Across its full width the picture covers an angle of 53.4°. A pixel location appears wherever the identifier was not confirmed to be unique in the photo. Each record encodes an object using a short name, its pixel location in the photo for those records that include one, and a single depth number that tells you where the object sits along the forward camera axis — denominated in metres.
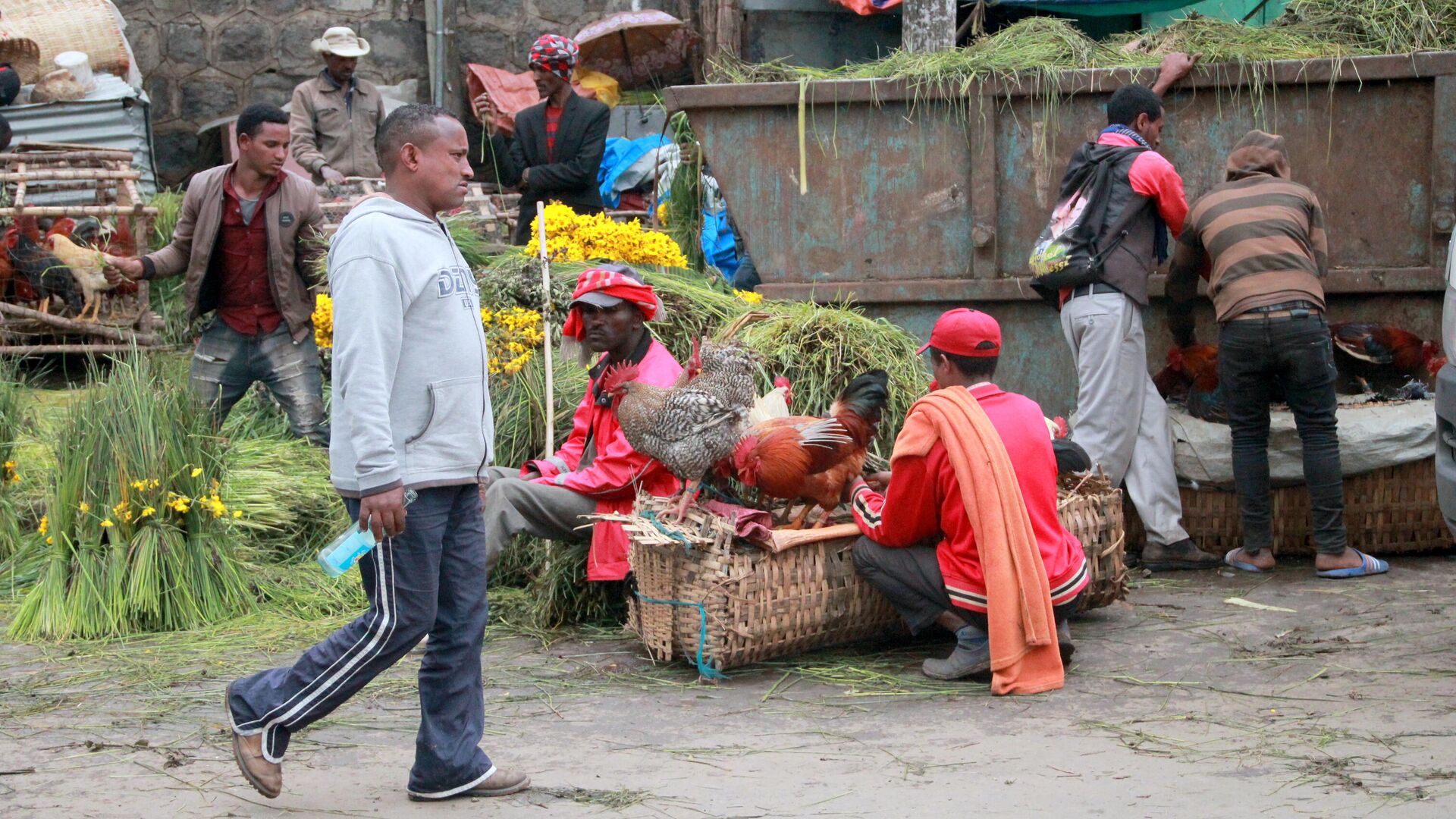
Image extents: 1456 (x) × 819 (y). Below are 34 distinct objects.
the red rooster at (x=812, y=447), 5.12
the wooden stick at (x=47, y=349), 8.34
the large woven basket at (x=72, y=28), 10.90
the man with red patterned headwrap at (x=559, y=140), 8.68
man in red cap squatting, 4.75
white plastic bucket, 10.74
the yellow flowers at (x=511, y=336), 6.41
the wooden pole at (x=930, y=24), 8.51
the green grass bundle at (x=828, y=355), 6.22
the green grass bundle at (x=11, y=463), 6.48
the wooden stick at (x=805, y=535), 4.98
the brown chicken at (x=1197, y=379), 6.83
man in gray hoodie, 3.54
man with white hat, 9.85
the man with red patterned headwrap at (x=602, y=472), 5.36
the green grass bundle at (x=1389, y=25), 6.92
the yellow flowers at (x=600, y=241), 6.97
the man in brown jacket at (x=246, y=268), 6.72
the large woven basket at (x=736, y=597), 4.92
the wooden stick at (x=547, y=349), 5.90
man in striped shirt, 6.23
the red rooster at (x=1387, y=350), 6.90
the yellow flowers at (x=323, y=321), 6.81
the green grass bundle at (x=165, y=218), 9.88
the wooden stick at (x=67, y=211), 8.77
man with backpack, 6.48
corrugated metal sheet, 10.62
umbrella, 11.44
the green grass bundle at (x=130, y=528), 5.67
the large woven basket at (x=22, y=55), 10.73
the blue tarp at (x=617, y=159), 10.30
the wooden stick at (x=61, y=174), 9.05
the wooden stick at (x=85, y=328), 8.68
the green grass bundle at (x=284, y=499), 6.42
